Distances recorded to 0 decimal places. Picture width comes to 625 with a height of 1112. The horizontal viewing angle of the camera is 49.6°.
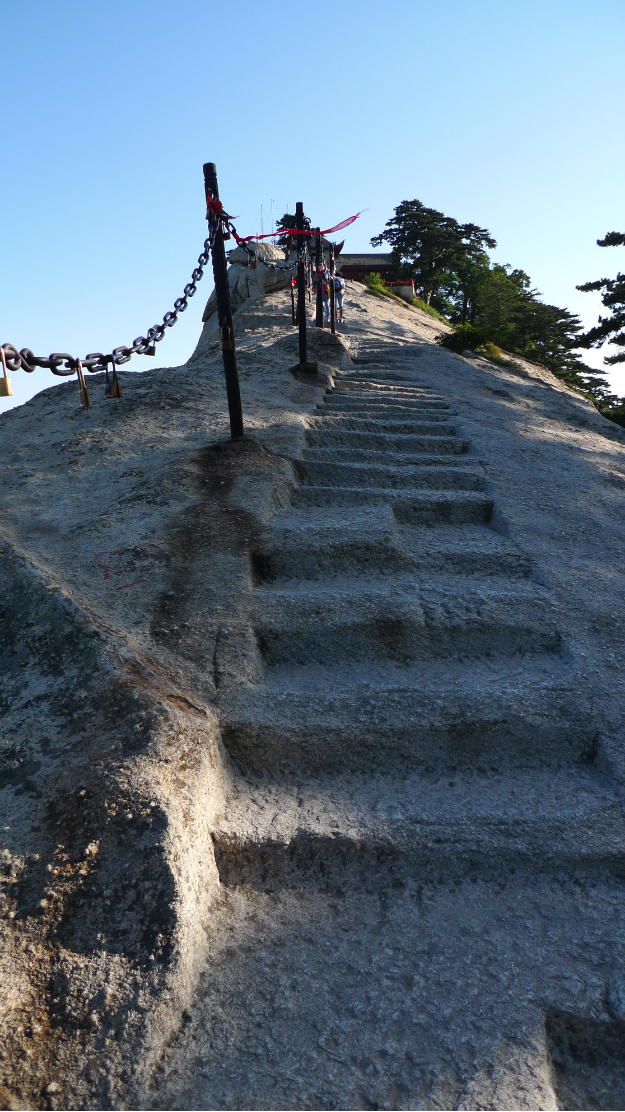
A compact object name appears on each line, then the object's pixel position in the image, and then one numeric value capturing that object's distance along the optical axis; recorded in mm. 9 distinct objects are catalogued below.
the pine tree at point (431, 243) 37062
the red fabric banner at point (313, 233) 8109
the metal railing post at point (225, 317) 5262
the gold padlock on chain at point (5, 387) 3236
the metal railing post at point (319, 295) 10625
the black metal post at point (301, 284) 8516
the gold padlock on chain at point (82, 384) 3903
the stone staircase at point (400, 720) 2703
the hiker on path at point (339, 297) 13484
